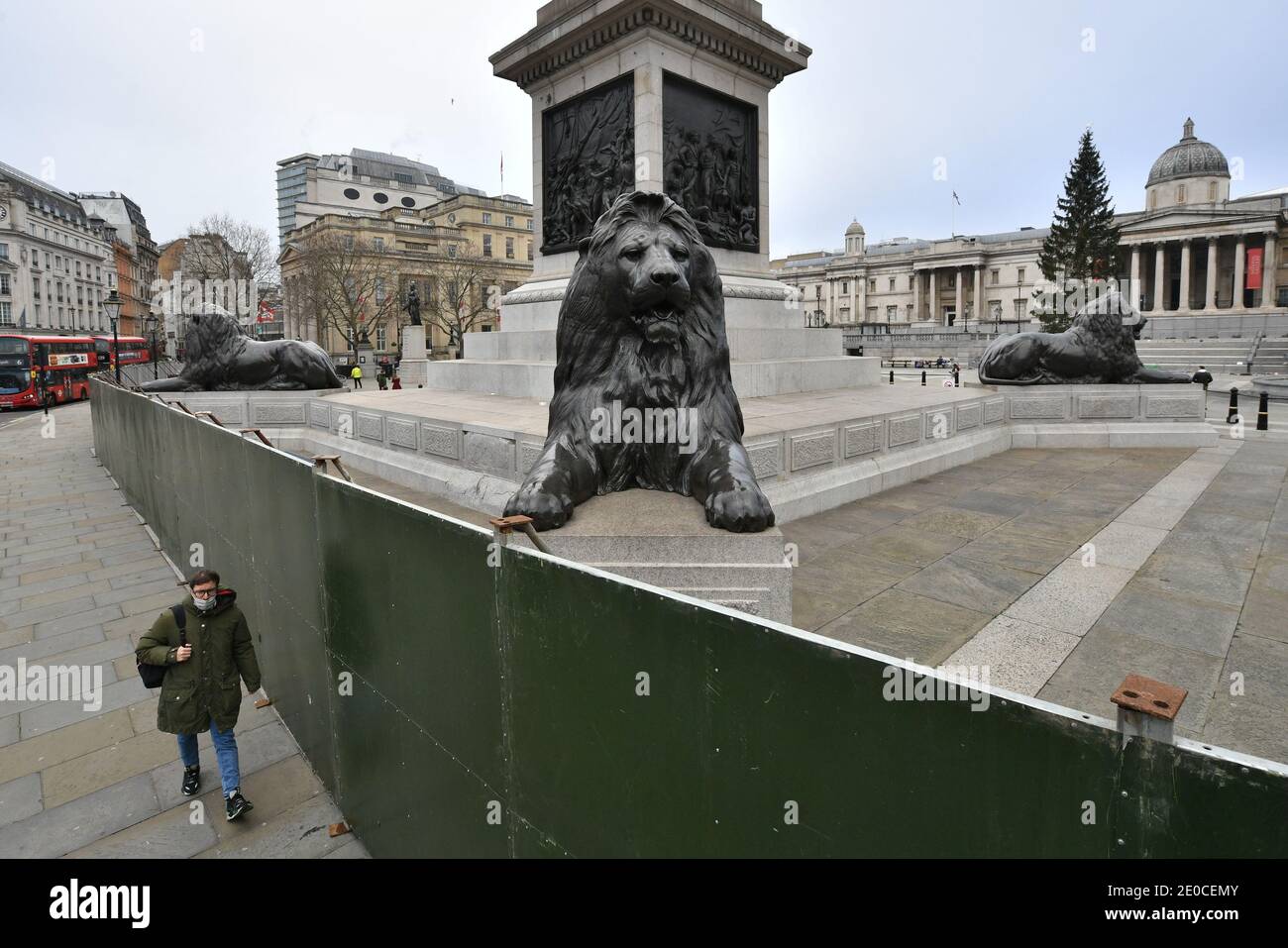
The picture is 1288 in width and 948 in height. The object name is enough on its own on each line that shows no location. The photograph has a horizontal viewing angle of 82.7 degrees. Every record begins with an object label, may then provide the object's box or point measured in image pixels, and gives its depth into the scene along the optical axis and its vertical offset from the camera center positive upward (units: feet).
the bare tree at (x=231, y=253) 155.22 +35.74
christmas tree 183.42 +43.17
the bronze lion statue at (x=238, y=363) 51.49 +3.42
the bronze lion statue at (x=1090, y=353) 45.91 +3.08
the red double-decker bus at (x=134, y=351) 169.04 +14.94
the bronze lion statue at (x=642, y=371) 15.12 +0.76
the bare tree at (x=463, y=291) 204.64 +33.69
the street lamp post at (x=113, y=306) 89.63 +13.42
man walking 13.85 -5.09
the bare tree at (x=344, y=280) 171.12 +32.79
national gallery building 259.19 +58.16
